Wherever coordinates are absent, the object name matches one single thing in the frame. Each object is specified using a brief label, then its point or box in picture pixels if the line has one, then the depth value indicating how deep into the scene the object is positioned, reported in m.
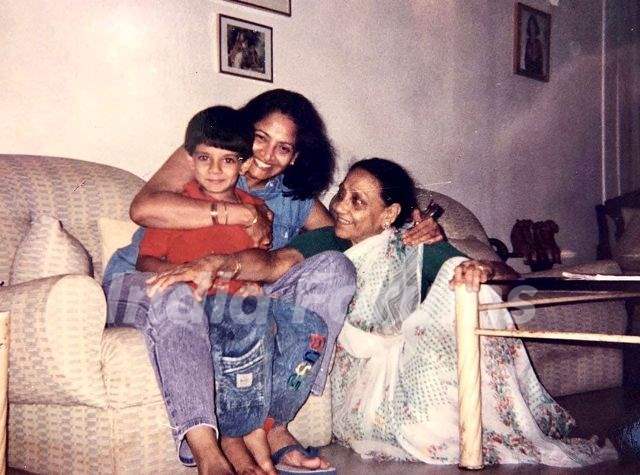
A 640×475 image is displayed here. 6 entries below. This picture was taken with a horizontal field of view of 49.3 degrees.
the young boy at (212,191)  1.75
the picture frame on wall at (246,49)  2.74
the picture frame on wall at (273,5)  2.81
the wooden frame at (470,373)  1.67
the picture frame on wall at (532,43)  4.31
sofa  1.47
